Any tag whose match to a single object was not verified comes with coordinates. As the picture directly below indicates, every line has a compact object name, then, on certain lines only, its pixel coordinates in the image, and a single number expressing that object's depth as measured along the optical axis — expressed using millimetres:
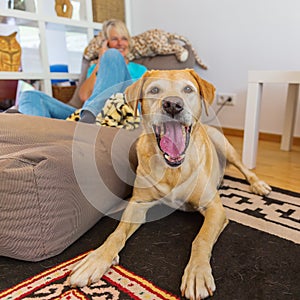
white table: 1544
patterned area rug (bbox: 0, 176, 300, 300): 750
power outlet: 2523
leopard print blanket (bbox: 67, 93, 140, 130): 1446
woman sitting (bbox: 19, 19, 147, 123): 1548
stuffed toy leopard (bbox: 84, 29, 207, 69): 2227
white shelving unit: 2369
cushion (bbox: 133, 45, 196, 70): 2215
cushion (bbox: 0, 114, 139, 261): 825
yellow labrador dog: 969
